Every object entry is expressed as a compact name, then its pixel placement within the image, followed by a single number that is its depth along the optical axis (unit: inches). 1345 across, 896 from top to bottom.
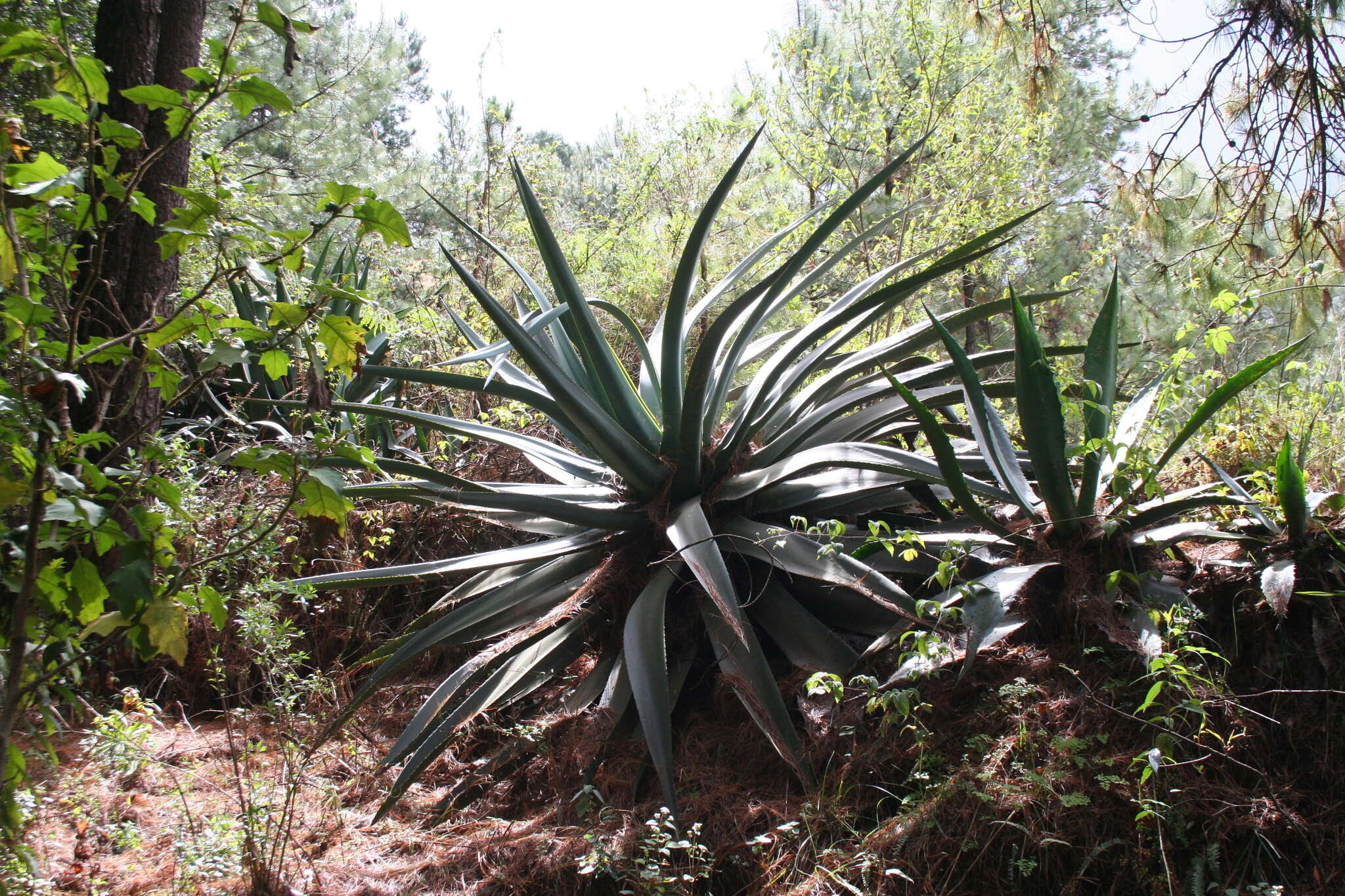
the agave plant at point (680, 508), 82.3
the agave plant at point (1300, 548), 63.6
